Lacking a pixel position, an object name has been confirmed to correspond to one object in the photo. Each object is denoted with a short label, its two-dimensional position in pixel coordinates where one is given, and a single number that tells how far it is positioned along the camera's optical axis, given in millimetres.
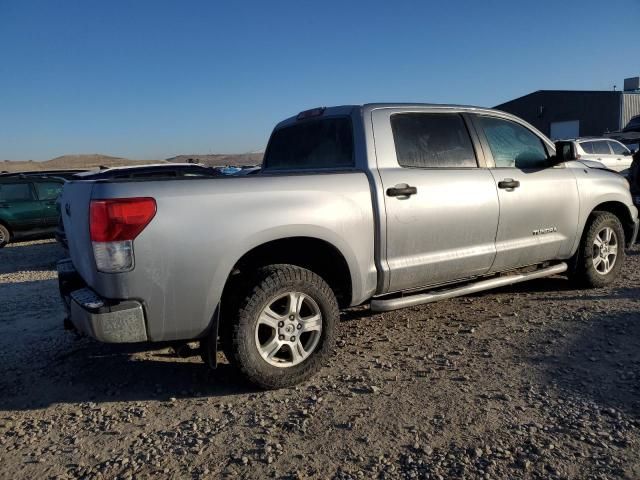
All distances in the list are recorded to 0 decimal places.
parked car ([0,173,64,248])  11289
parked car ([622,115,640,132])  25750
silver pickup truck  2846
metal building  35094
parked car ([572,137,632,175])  17094
